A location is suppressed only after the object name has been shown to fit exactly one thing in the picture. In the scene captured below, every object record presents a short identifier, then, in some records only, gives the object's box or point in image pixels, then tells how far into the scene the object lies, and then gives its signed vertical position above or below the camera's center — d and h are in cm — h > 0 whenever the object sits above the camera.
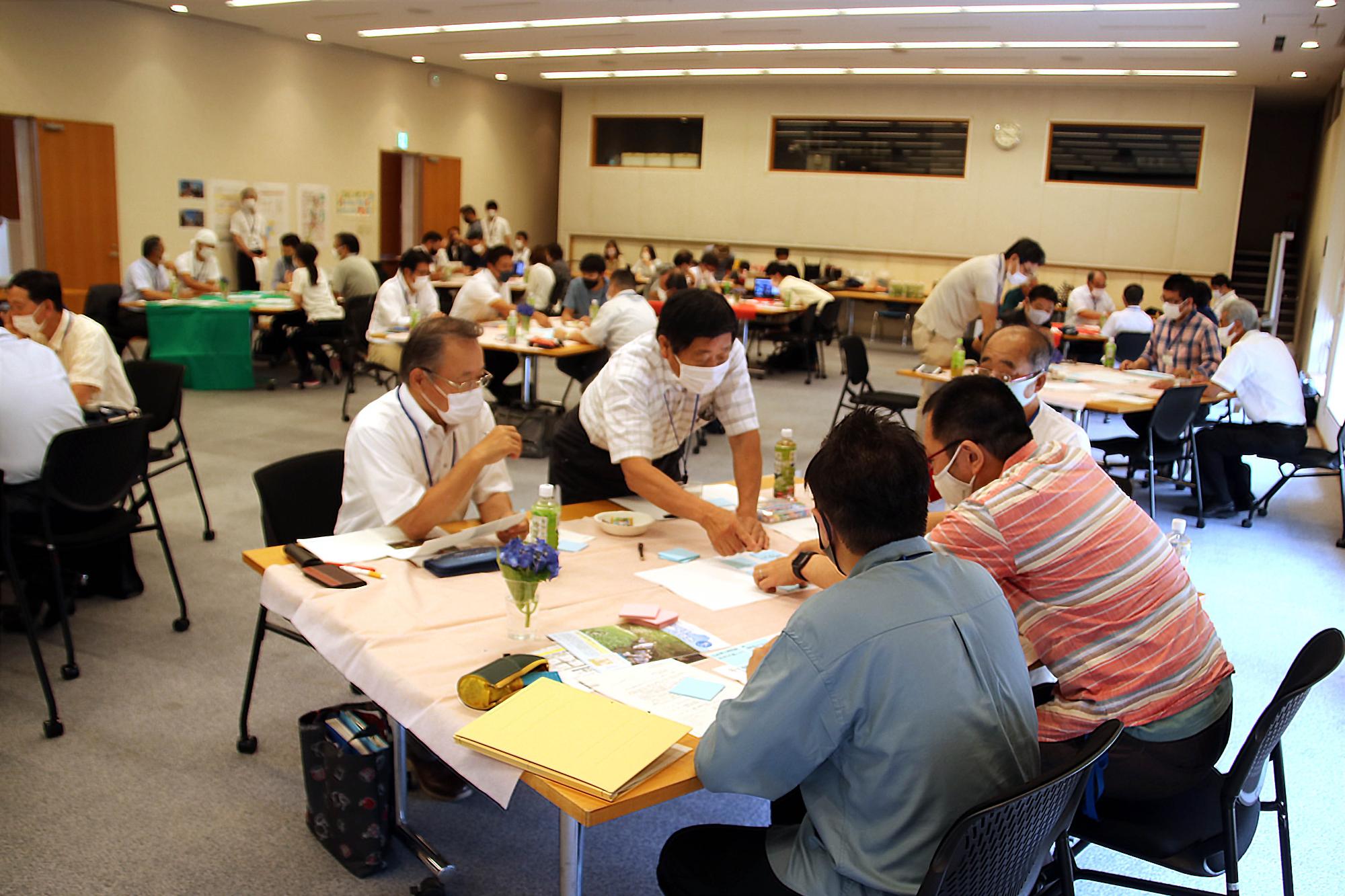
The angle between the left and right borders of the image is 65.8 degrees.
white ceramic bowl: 306 -80
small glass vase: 219 -77
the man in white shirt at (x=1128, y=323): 971 -45
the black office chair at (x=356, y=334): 841 -80
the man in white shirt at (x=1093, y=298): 1177 -30
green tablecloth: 875 -94
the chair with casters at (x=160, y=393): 473 -76
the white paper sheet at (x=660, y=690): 195 -85
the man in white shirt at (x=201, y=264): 1027 -37
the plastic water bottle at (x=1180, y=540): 300 -77
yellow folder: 172 -85
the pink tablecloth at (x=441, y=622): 197 -85
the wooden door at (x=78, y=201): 1138 +23
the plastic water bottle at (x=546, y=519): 255 -66
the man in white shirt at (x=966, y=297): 752 -23
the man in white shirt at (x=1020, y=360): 383 -33
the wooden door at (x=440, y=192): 1622 +74
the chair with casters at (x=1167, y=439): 587 -95
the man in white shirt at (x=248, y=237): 1307 -8
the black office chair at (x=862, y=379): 735 -86
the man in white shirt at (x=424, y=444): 285 -57
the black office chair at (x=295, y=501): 303 -79
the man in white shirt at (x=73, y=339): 455 -51
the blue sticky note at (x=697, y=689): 204 -85
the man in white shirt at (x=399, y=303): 772 -50
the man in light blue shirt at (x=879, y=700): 154 -65
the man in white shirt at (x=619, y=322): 728 -51
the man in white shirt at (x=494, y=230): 1639 +20
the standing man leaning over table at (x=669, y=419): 310 -55
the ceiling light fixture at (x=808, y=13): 946 +242
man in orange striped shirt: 215 -71
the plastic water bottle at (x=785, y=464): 340 -67
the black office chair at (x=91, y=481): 354 -90
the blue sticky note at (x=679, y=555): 288 -83
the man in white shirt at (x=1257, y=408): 612 -74
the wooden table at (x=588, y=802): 167 -89
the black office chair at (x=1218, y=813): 198 -110
